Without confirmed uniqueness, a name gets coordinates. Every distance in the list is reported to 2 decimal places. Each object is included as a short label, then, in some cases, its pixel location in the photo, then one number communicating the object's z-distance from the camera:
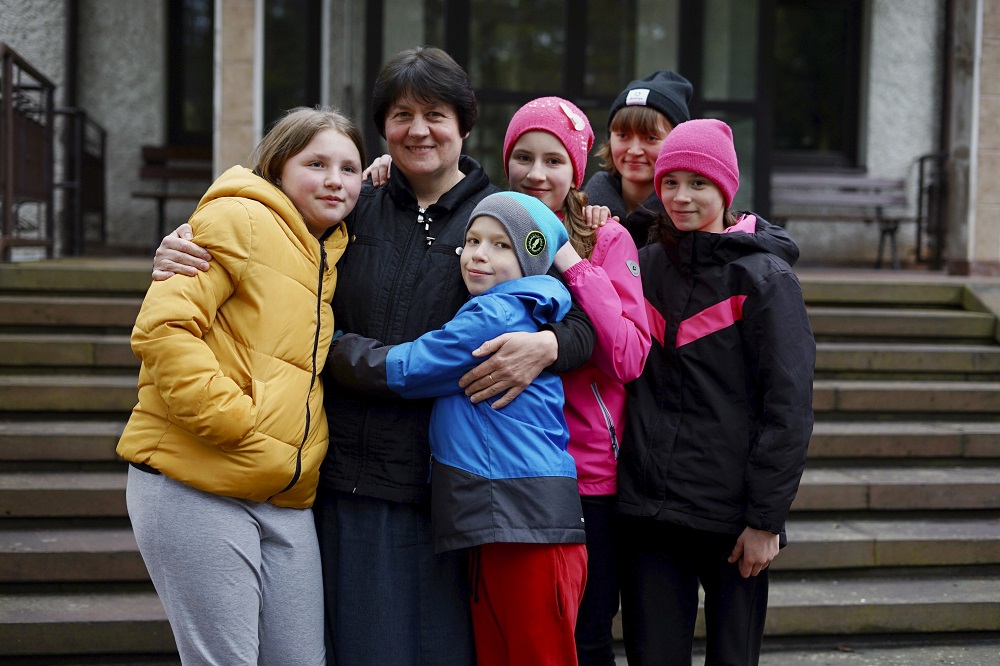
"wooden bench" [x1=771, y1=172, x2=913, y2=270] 9.36
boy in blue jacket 2.22
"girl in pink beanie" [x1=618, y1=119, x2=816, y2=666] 2.39
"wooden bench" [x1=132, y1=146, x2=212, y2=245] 8.85
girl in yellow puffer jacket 2.09
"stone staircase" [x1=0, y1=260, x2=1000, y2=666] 3.90
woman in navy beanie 2.88
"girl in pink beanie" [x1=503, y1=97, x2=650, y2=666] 2.44
